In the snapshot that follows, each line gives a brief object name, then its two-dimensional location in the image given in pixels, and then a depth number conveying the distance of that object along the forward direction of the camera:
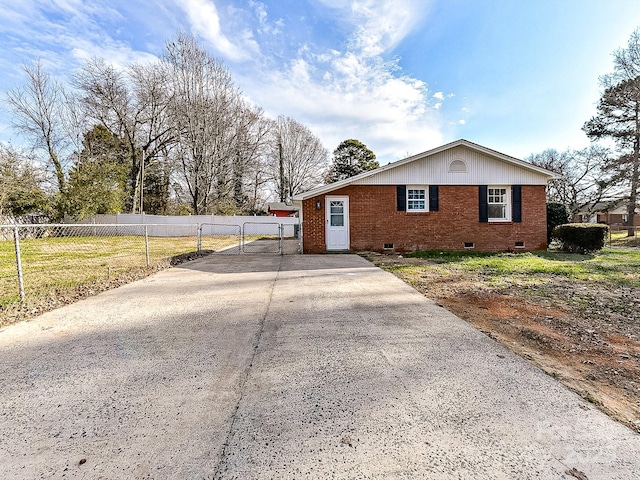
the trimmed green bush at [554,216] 12.37
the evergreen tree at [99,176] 21.08
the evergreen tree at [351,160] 34.72
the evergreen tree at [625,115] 16.75
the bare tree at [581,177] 20.09
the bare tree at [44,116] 21.39
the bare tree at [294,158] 33.50
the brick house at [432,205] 11.16
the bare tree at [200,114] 24.66
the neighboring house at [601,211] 21.31
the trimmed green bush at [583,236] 10.43
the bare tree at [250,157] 29.67
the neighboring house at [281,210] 27.72
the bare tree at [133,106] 23.55
